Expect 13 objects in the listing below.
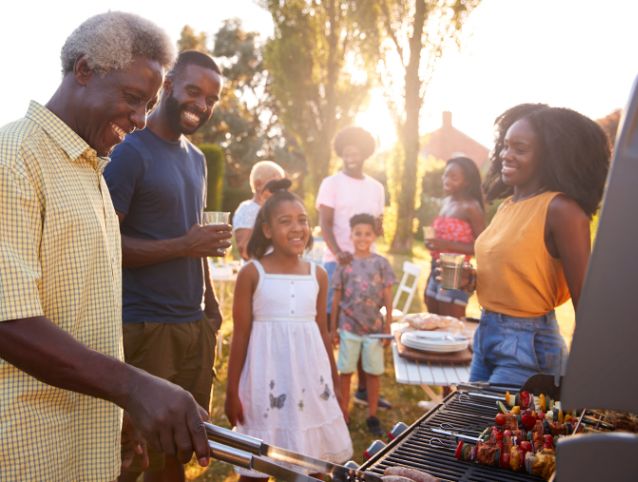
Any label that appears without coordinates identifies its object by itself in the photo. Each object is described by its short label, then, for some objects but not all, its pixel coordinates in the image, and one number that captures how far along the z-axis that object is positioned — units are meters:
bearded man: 2.92
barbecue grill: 1.79
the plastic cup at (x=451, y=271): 3.08
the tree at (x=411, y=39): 17.80
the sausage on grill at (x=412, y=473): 1.63
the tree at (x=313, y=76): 19.98
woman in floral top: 5.83
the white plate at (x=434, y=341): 3.83
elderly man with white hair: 1.46
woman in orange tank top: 2.54
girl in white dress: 3.46
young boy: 5.40
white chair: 6.22
